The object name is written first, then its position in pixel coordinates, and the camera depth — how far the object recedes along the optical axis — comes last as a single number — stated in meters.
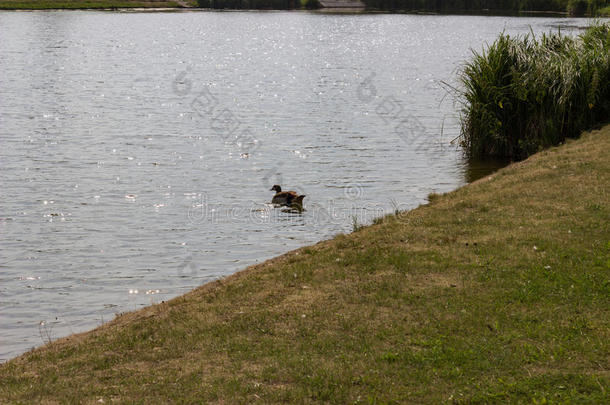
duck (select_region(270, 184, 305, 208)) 19.19
